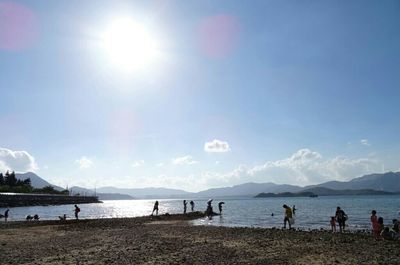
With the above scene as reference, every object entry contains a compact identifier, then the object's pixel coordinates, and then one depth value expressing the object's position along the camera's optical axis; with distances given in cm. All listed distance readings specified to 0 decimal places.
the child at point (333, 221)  3249
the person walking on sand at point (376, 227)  2684
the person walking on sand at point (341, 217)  3130
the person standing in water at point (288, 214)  3559
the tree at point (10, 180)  18788
